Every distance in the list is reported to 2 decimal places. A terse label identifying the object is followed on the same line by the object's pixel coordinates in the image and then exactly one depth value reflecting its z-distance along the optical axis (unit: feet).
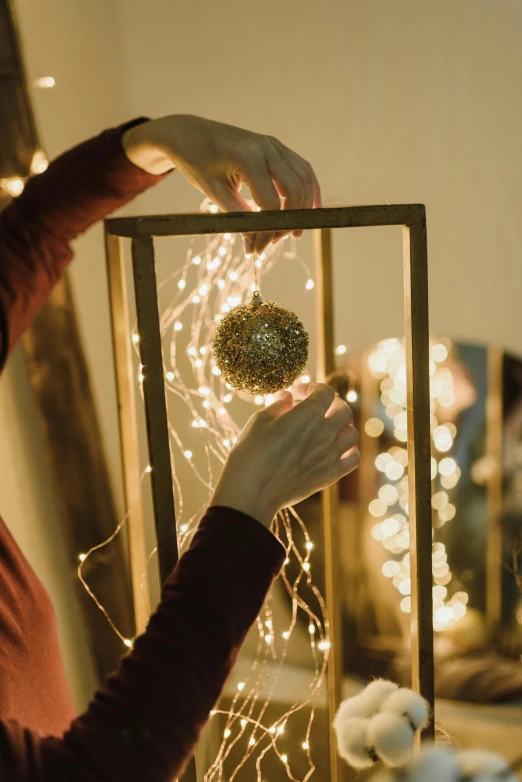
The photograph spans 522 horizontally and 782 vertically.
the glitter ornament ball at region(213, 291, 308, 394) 1.98
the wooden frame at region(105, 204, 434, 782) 1.85
